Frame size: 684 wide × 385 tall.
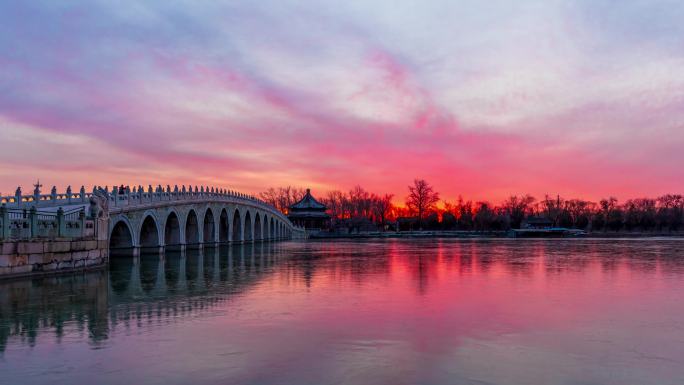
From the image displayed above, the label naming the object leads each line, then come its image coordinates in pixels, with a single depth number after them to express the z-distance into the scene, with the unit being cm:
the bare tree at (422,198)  11325
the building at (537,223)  10488
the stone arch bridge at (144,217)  2081
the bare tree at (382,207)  13188
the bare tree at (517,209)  10781
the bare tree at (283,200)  14812
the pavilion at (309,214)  10162
